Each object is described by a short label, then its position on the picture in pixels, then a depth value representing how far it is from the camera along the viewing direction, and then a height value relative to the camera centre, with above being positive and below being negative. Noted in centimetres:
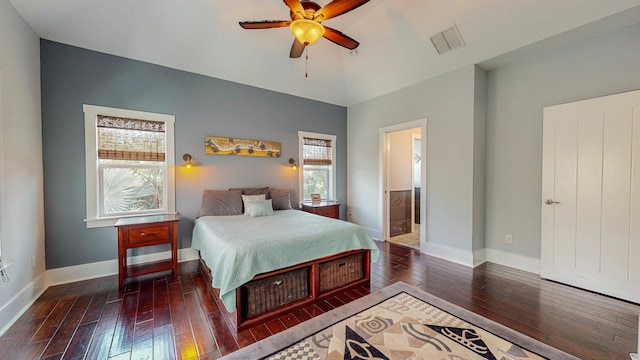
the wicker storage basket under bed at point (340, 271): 256 -105
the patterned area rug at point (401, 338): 172 -126
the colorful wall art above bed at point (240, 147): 385 +51
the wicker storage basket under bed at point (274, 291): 212 -106
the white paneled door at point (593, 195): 247 -21
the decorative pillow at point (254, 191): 399 -23
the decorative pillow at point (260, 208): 356 -47
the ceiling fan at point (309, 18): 211 +148
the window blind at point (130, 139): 316 +52
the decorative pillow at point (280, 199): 418 -39
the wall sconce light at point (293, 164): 463 +24
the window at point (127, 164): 309 +18
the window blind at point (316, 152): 490 +52
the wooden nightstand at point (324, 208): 450 -60
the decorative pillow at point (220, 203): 361 -40
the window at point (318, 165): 488 +25
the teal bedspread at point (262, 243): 201 -65
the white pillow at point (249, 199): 372 -36
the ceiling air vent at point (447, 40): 310 +181
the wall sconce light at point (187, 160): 361 +25
